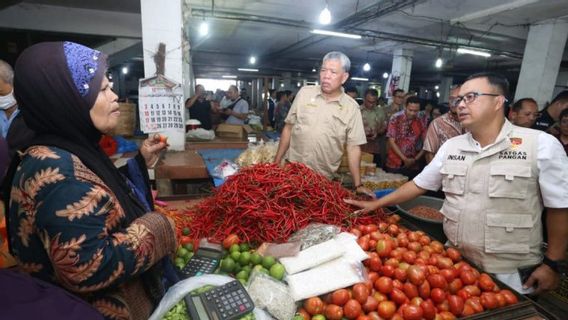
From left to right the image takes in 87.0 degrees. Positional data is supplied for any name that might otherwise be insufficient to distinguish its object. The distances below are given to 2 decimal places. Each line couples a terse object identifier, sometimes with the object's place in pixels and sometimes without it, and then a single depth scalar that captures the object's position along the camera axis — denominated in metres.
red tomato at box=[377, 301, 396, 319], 1.30
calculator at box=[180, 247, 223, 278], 1.48
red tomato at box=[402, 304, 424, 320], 1.29
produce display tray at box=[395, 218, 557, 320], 1.29
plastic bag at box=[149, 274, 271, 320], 1.17
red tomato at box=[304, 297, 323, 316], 1.31
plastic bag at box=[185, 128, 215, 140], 5.30
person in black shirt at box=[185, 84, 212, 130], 6.96
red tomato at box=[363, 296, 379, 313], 1.33
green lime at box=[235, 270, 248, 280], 1.47
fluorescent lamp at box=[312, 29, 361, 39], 7.87
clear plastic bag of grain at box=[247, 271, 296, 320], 1.25
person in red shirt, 4.88
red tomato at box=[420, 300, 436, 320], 1.32
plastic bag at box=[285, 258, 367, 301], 1.35
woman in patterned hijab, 0.90
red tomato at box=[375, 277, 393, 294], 1.41
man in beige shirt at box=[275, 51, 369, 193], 3.01
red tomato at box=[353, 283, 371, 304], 1.34
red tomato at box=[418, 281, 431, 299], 1.41
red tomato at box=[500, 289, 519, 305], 1.39
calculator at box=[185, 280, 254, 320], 1.12
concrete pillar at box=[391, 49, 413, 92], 11.66
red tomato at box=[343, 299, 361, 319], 1.28
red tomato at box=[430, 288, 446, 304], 1.39
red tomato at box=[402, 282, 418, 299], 1.42
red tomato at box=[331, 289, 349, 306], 1.32
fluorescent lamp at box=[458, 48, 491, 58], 9.45
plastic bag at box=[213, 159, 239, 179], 3.38
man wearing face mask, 2.79
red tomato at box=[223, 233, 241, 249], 1.70
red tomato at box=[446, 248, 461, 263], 1.70
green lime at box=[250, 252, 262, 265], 1.53
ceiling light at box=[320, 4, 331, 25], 5.48
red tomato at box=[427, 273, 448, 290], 1.43
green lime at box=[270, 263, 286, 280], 1.42
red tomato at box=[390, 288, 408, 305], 1.38
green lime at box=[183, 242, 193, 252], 1.71
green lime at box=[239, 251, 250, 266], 1.56
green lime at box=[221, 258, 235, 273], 1.50
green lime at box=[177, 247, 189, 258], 1.65
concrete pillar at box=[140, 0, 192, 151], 4.21
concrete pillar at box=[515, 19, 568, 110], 7.12
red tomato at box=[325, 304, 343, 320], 1.27
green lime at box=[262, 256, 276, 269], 1.50
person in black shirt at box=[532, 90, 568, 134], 3.86
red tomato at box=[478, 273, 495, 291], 1.48
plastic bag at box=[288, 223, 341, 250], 1.68
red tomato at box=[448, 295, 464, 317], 1.35
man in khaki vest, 1.73
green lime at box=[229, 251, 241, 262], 1.58
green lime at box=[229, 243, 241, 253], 1.64
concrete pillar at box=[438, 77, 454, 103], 21.69
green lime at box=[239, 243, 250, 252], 1.69
